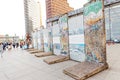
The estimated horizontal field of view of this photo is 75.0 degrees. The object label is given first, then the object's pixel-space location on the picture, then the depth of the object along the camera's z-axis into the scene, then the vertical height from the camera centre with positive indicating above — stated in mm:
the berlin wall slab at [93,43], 3157 -237
